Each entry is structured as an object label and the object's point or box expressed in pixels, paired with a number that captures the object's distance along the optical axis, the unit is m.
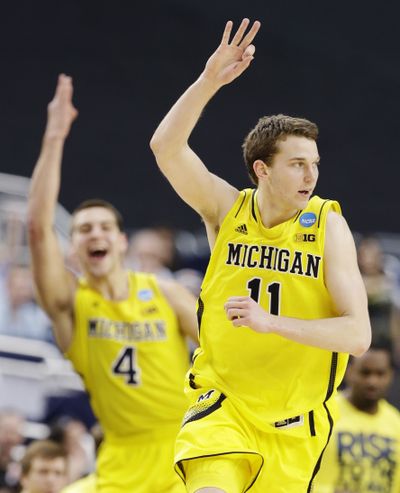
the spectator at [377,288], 21.92
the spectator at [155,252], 23.48
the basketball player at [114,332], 14.99
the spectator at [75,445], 19.20
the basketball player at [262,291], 11.02
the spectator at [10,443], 19.30
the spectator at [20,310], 23.56
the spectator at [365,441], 16.19
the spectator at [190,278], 23.31
